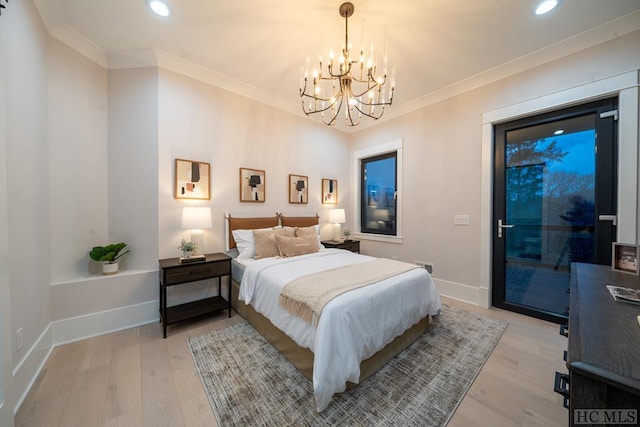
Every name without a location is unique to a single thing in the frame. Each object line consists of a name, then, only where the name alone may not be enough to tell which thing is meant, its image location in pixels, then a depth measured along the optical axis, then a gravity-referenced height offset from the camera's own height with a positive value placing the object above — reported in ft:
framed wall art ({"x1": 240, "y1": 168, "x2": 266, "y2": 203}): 10.71 +1.16
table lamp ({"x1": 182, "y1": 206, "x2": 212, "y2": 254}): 8.36 -0.33
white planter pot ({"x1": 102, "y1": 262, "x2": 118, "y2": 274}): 7.91 -2.07
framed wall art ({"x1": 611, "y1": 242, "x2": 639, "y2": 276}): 5.25 -1.14
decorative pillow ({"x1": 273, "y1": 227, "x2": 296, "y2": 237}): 10.25 -1.01
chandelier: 6.27 +5.60
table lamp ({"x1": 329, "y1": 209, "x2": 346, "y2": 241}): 13.42 -0.38
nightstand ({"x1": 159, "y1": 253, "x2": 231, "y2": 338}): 7.55 -2.42
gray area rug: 4.65 -4.23
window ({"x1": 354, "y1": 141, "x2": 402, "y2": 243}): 12.97 +1.10
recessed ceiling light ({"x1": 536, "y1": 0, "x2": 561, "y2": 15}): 6.18 +5.68
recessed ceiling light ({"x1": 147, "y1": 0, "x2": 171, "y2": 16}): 6.28 +5.74
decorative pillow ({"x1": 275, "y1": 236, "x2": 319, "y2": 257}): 9.45 -1.54
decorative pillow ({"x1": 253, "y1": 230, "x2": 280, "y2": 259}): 9.28 -1.46
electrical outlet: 5.16 -3.01
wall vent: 11.44 -2.82
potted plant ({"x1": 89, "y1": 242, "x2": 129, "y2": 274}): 7.73 -1.60
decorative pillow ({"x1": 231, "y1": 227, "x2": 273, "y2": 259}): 9.52 -1.45
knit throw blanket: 5.31 -1.98
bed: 4.76 -2.88
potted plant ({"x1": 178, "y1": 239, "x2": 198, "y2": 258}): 8.40 -1.44
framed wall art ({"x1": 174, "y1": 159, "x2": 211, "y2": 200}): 8.98 +1.19
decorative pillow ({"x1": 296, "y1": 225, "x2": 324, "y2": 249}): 10.67 -1.07
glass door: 7.43 +0.28
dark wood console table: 1.96 -1.44
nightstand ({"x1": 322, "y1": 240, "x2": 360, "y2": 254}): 12.75 -2.00
